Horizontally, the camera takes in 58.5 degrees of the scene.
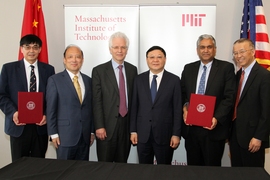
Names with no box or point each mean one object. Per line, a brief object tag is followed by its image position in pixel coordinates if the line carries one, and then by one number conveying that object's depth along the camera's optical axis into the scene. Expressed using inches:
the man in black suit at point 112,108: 105.5
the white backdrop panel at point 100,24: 137.3
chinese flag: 134.8
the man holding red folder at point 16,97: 103.0
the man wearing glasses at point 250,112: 90.4
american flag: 128.4
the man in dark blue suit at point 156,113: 102.0
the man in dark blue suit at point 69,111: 99.0
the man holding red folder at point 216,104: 99.9
